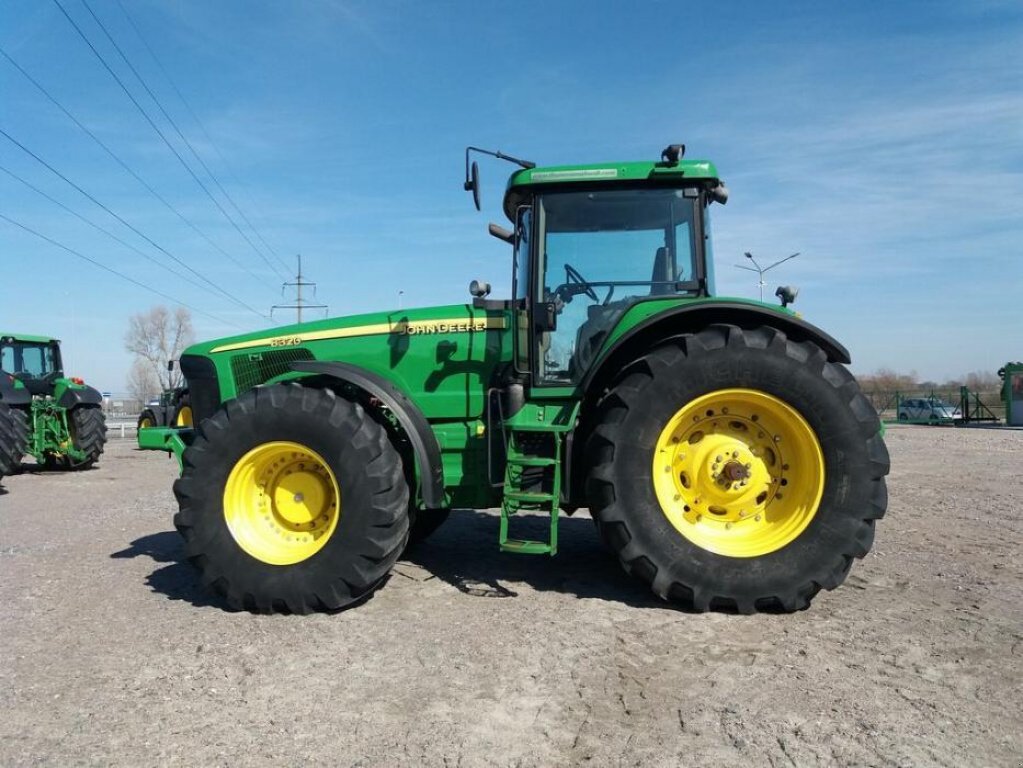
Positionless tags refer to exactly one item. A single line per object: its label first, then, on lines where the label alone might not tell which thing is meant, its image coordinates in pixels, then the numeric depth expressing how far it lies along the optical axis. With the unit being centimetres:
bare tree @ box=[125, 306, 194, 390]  6588
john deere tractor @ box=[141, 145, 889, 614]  416
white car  2918
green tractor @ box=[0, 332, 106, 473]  1360
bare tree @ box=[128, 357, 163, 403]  7144
